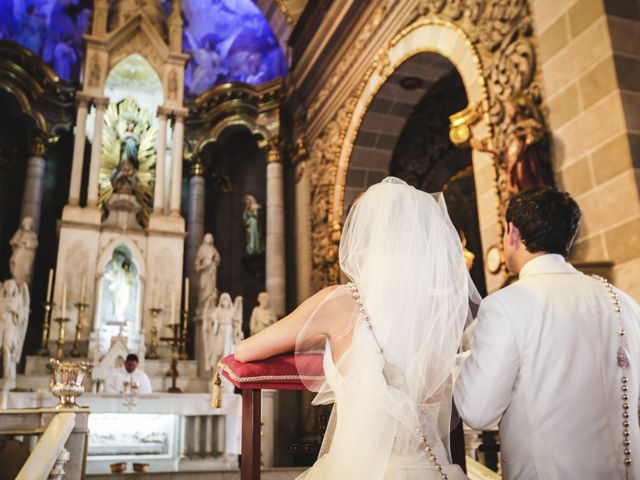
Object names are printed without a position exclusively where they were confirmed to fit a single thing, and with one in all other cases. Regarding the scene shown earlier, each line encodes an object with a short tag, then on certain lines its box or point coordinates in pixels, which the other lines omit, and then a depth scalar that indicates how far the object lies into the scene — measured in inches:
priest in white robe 284.5
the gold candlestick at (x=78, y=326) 348.8
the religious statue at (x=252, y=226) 453.1
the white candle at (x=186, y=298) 360.2
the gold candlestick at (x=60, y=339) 339.6
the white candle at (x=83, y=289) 360.2
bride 76.1
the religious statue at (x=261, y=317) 373.4
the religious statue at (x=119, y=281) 385.4
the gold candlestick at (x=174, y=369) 301.4
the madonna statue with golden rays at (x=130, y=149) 438.6
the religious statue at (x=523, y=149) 186.9
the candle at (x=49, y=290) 338.2
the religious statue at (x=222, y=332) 341.4
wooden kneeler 82.2
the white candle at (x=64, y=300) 346.9
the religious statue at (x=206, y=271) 392.2
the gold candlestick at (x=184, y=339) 377.1
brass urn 171.2
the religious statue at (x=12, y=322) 299.6
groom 67.2
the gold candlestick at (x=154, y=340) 366.6
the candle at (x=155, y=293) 378.1
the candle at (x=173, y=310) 358.3
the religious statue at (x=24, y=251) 361.7
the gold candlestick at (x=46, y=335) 344.7
